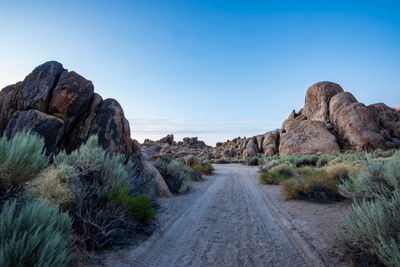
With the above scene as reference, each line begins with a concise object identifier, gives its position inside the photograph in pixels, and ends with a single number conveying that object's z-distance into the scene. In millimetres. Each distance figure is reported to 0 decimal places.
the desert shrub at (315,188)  6363
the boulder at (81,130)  6520
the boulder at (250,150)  36197
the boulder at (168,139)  59375
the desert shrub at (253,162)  25283
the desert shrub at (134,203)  3766
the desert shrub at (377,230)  2342
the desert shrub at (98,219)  3172
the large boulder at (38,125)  5119
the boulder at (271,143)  33625
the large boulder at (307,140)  25672
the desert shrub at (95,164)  4137
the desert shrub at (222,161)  33406
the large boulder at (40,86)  5668
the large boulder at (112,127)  6645
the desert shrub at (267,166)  14119
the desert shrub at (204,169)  15533
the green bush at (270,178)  10414
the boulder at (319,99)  31797
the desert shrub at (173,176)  8555
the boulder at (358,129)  23422
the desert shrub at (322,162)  15188
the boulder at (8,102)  5656
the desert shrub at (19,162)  2352
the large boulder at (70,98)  6016
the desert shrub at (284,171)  10791
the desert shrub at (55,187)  3017
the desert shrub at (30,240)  1602
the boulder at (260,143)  37419
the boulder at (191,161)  17862
